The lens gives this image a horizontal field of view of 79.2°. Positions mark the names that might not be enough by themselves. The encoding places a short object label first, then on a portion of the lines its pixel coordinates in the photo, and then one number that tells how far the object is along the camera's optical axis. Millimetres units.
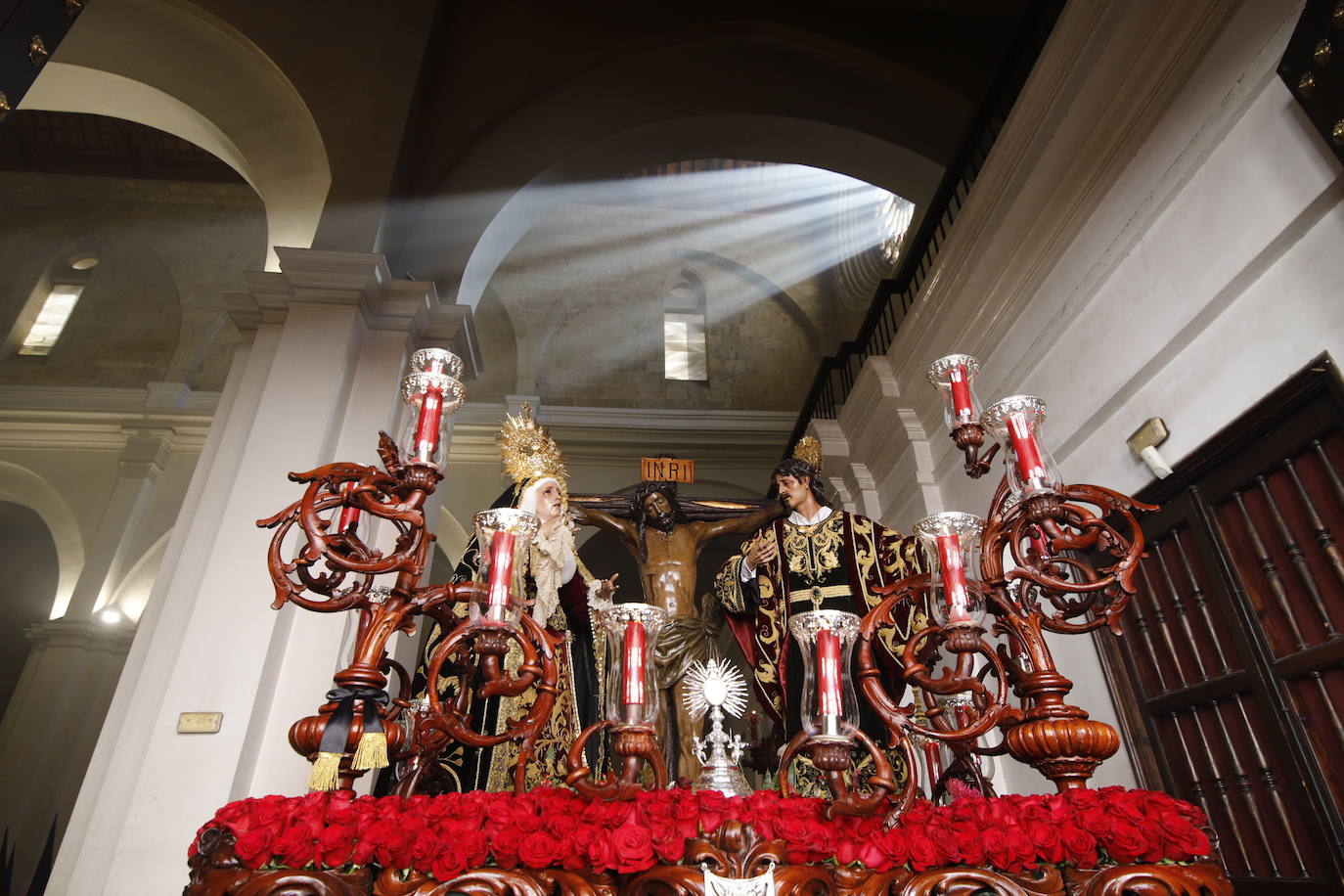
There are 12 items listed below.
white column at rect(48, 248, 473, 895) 3625
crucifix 4246
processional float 1796
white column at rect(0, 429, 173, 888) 8469
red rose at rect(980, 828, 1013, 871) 1804
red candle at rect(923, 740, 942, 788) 3092
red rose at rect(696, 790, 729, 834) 1886
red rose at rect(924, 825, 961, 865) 1816
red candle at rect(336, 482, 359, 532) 2383
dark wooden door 2816
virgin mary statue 3658
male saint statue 4348
